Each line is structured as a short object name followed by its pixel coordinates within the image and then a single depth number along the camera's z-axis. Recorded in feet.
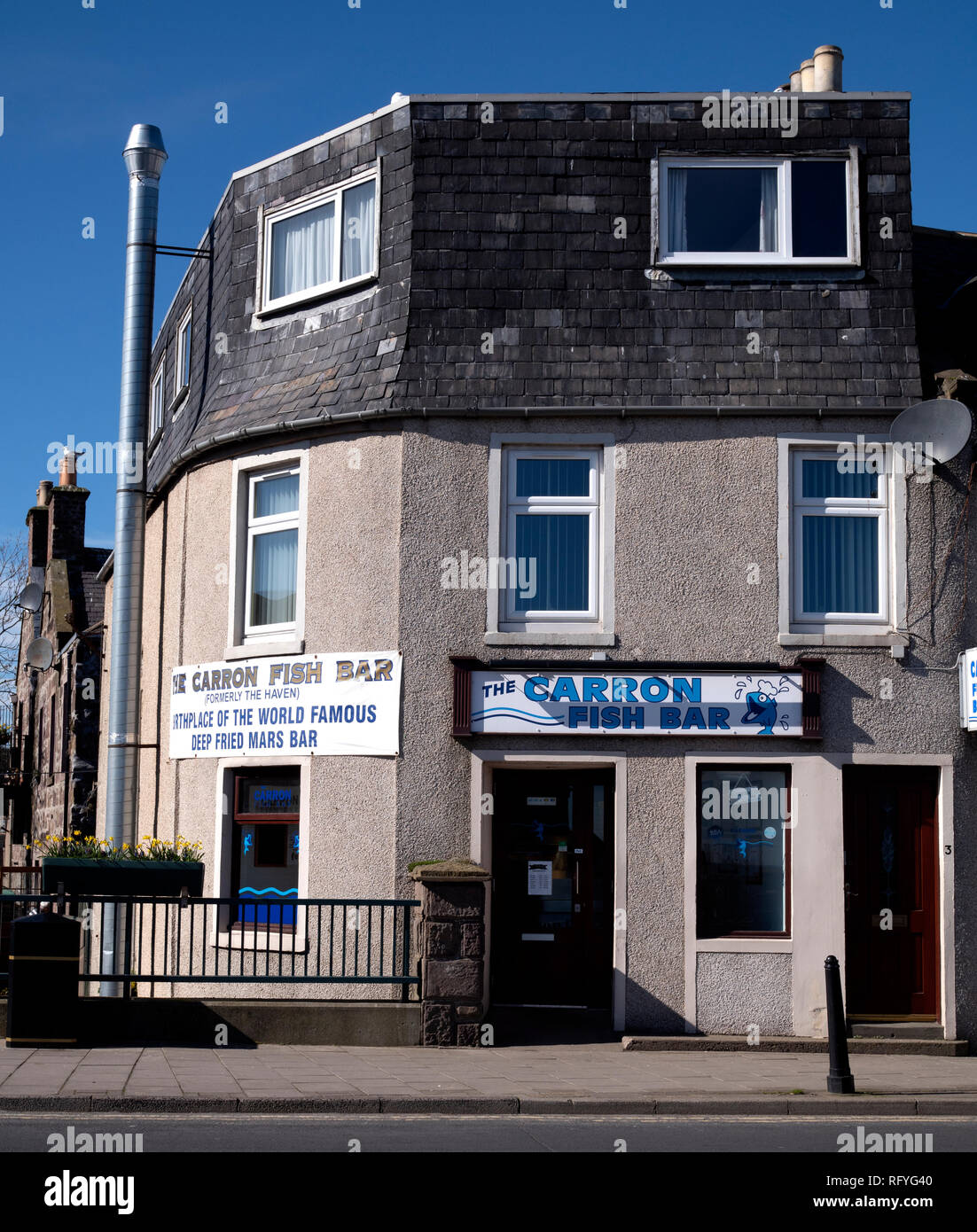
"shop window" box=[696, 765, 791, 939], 48.47
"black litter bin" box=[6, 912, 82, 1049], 41.83
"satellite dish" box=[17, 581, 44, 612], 106.73
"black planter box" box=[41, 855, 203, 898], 44.55
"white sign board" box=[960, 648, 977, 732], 47.52
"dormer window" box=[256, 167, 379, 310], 52.80
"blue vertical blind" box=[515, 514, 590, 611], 49.98
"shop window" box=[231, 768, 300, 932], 51.37
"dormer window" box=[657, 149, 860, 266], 50.93
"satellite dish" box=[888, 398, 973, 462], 47.39
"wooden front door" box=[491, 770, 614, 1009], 49.80
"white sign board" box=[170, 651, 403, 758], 49.16
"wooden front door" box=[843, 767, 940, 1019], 48.24
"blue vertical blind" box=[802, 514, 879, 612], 49.67
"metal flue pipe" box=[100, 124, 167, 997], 57.98
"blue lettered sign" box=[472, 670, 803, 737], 48.34
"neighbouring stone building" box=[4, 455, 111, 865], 85.92
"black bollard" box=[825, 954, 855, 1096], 37.47
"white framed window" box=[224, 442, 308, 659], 52.44
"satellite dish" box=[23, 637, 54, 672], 92.94
